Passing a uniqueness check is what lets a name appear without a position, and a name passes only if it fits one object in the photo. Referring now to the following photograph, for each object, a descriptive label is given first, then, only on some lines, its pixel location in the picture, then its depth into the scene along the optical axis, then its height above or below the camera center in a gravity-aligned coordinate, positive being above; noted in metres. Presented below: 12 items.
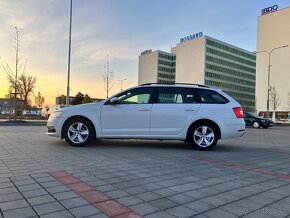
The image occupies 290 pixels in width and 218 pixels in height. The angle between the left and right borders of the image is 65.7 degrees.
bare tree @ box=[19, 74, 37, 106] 33.23 +3.80
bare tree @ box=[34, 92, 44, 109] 61.48 +2.75
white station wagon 5.76 -0.17
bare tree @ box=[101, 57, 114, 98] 31.77 +4.96
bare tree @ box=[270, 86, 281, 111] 64.33 +5.55
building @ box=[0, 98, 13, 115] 65.91 +1.37
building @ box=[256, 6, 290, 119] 69.52 +18.70
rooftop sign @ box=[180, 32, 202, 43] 88.23 +31.38
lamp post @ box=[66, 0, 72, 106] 16.75 +2.54
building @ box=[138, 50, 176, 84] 98.94 +21.25
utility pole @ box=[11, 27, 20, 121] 16.70 +3.50
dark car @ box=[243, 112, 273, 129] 20.45 -0.51
